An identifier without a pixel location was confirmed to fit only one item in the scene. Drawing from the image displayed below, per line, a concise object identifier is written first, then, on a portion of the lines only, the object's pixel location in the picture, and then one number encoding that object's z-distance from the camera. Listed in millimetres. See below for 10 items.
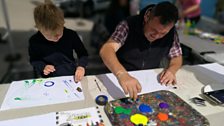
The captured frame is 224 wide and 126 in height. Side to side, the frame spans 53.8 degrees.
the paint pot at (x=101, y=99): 952
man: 1109
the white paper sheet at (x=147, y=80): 1095
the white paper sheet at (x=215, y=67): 1320
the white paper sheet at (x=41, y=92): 953
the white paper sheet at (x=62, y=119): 827
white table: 898
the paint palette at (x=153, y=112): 849
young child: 1171
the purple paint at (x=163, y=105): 940
